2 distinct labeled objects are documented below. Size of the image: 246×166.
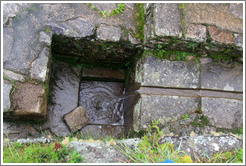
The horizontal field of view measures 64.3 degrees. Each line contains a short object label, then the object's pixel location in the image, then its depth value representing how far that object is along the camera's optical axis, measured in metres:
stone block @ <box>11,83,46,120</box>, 1.86
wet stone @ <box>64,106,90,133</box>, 2.53
